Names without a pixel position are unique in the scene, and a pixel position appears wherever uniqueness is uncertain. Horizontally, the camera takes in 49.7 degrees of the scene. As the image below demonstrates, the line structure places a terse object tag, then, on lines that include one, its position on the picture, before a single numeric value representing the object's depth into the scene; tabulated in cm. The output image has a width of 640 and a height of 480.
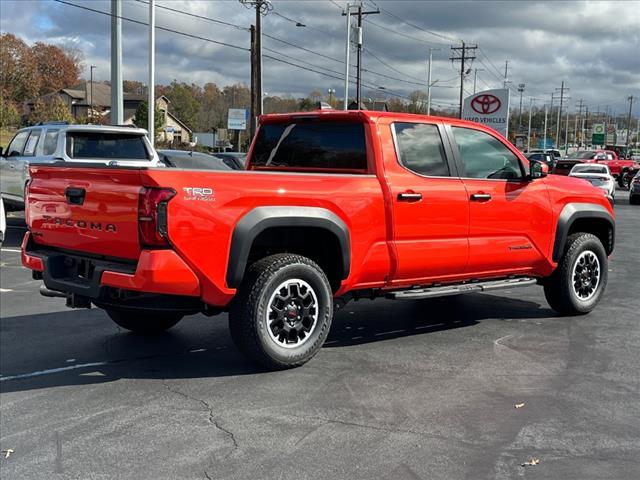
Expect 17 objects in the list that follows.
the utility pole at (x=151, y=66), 2511
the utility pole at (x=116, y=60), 1908
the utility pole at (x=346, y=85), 4511
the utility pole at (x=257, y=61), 3259
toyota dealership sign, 2544
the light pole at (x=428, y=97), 5909
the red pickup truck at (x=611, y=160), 3842
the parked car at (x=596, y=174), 2455
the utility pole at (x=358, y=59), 4556
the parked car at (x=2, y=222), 717
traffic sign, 6844
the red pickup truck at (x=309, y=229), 458
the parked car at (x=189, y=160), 1343
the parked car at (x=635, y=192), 2717
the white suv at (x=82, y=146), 1106
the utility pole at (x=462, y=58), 7206
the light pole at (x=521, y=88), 11050
